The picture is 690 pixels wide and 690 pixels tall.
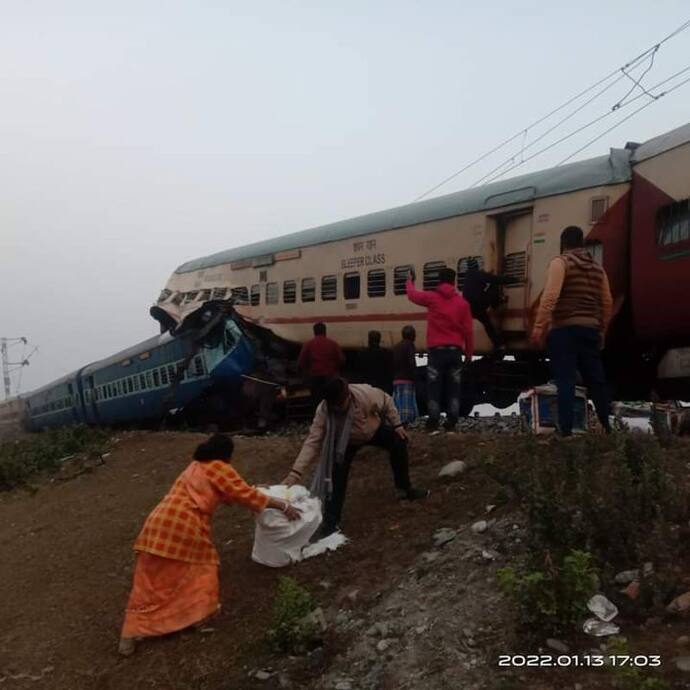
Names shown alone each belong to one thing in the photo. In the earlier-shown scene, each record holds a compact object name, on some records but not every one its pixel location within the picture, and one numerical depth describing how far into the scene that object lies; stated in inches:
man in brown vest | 247.8
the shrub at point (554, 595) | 145.5
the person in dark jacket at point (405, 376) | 380.2
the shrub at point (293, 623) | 171.8
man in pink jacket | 324.8
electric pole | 2128.4
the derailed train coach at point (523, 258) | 333.4
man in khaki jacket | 223.9
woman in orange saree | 197.8
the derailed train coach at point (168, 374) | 531.5
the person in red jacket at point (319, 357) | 394.0
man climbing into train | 398.9
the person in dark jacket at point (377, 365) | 385.1
